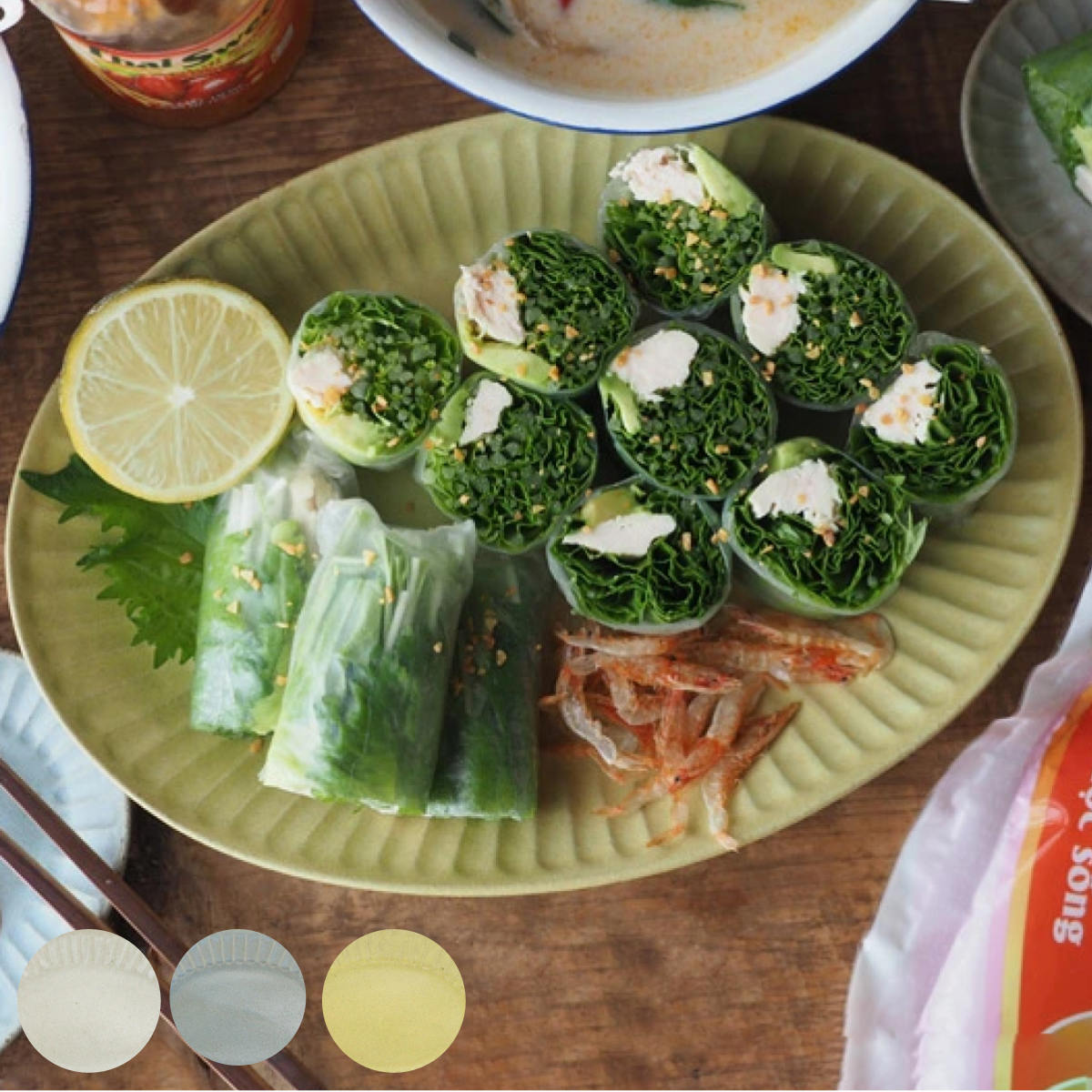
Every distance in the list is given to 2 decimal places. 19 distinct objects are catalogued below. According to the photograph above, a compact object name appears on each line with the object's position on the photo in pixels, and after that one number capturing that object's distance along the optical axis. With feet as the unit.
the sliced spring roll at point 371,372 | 1.89
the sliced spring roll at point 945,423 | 1.88
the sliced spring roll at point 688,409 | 1.90
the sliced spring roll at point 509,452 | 1.90
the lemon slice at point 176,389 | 1.90
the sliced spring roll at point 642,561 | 1.90
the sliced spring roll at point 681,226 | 1.88
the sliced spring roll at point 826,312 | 1.89
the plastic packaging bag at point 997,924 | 1.85
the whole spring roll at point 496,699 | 1.93
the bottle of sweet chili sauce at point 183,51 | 1.82
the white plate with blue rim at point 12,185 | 1.92
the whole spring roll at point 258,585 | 1.94
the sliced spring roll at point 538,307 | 1.88
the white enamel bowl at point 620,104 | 1.72
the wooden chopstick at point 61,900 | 1.97
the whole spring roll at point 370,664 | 1.89
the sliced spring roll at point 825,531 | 1.88
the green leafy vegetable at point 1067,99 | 1.90
